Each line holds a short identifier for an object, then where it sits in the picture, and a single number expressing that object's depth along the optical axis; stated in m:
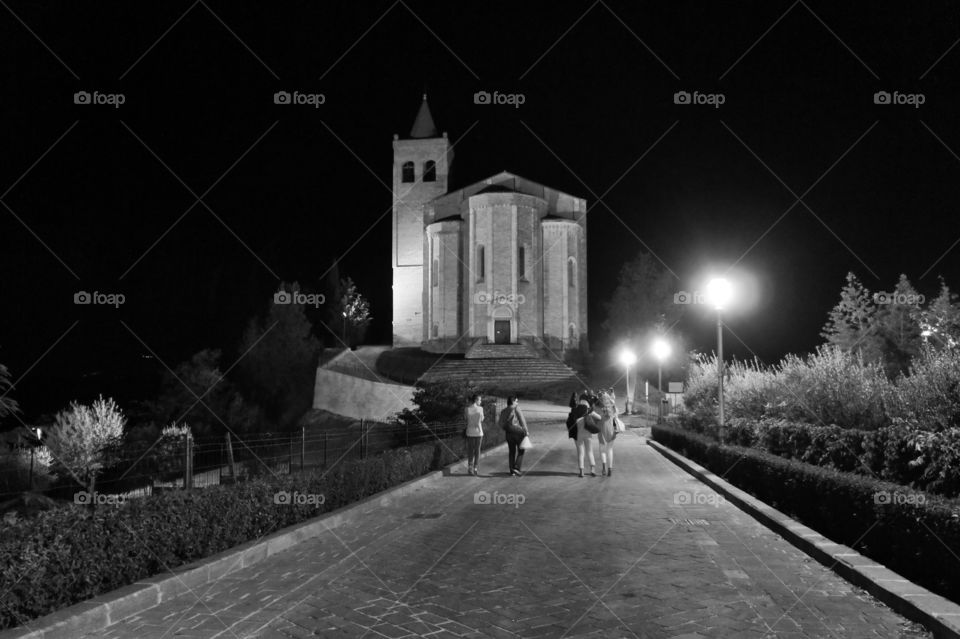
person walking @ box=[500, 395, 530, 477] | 14.66
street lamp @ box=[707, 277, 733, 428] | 16.55
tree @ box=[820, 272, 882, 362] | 47.32
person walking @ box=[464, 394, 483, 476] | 14.55
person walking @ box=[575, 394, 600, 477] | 14.52
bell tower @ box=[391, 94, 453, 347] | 62.34
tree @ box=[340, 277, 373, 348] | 68.38
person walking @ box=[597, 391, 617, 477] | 14.78
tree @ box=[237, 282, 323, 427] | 60.69
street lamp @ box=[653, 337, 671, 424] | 29.73
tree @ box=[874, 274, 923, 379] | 45.22
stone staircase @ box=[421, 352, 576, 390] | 44.00
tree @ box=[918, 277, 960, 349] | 41.03
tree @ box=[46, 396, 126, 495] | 27.90
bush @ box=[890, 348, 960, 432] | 8.92
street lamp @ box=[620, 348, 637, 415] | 36.09
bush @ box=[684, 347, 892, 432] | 12.22
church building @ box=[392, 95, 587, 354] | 52.81
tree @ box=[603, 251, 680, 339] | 57.62
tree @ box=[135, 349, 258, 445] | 52.10
